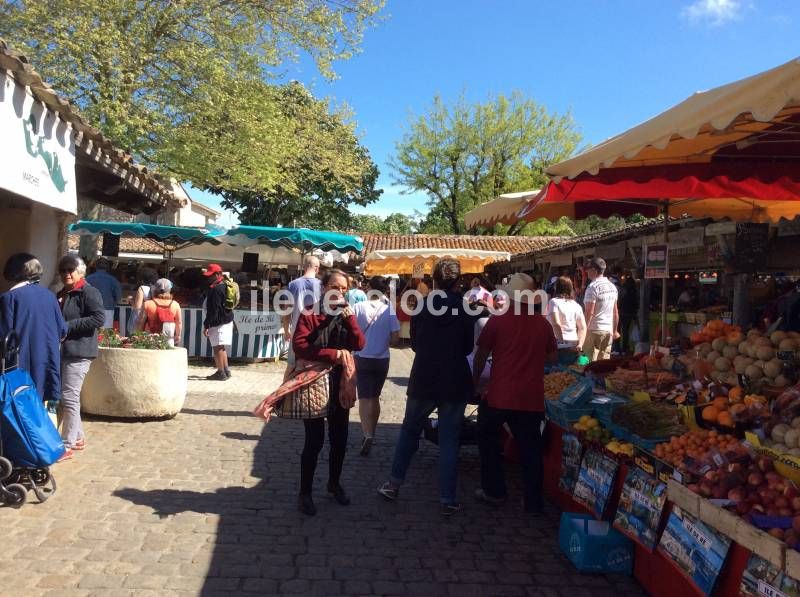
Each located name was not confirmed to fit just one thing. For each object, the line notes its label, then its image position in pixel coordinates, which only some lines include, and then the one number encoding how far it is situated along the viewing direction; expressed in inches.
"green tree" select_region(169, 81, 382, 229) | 625.9
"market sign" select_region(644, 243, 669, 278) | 273.7
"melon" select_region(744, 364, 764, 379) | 173.5
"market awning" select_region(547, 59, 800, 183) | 103.2
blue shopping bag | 167.2
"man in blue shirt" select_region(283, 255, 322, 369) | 284.7
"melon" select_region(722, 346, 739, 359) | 191.8
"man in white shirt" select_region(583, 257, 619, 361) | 349.4
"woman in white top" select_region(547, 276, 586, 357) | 304.3
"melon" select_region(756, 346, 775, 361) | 176.4
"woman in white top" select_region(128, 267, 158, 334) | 375.7
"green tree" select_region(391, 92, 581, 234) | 1409.9
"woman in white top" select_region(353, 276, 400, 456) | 233.1
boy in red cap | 395.5
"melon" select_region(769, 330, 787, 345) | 180.4
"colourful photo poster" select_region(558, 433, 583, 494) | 187.3
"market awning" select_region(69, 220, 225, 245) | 510.0
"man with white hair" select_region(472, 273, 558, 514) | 188.4
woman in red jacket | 179.3
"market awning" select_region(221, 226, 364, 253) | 501.4
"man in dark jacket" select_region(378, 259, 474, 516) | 186.2
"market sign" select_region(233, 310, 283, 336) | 480.1
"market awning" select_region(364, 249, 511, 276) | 649.6
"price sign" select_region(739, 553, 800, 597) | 101.1
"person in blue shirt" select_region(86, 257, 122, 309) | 359.3
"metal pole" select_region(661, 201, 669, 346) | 273.3
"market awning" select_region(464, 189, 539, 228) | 245.0
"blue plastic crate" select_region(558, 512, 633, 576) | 152.0
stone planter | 273.0
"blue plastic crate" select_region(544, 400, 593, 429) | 188.1
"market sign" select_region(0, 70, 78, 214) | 160.6
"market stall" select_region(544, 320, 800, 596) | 114.2
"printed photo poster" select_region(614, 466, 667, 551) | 141.7
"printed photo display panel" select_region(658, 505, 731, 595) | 117.9
